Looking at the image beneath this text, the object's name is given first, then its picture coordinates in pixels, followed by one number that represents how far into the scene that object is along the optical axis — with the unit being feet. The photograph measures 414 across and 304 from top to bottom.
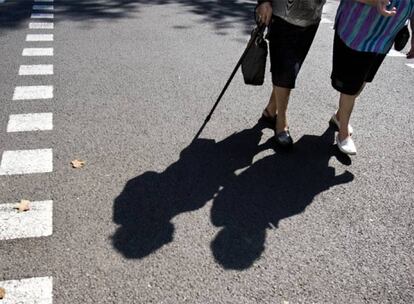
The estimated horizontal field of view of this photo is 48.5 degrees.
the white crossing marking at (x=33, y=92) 13.88
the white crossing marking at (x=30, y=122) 12.07
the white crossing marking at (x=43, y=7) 22.96
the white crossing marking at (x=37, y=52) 17.34
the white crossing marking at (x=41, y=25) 20.30
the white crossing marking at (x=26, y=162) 10.37
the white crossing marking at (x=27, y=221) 8.55
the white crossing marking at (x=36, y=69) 15.64
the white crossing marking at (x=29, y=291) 7.22
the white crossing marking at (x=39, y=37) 18.92
